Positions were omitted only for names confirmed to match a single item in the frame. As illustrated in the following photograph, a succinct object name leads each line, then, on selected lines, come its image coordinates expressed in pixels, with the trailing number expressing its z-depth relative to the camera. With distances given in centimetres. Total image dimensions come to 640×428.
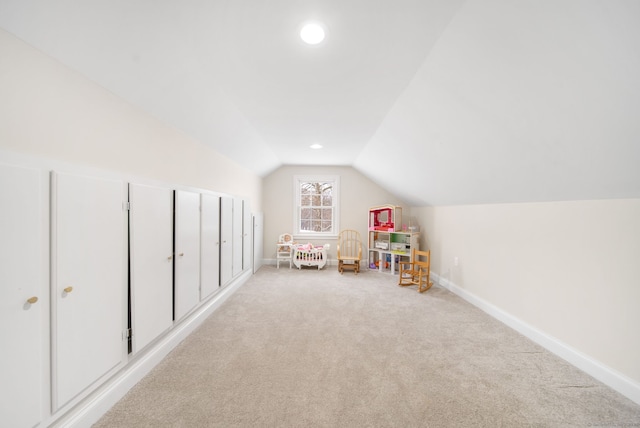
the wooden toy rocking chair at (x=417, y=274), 384
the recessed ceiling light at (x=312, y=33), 143
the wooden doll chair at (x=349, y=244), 574
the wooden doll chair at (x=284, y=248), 533
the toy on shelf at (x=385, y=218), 497
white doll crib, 521
